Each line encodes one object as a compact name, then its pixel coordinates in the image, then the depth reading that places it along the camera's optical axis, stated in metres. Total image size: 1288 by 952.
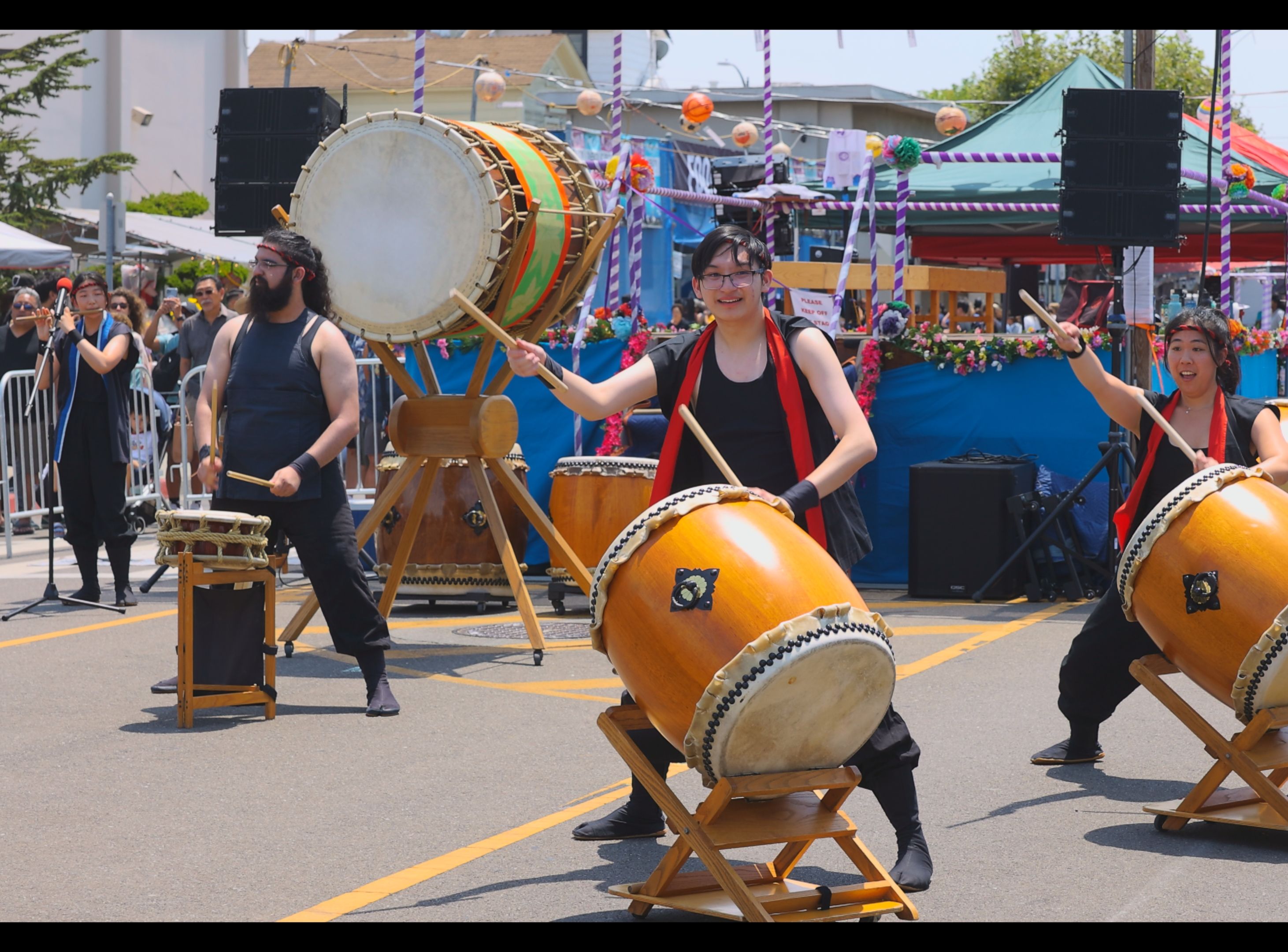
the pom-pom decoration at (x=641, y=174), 12.77
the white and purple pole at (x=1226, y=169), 11.91
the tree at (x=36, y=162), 29.33
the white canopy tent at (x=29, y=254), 18.56
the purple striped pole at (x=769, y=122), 12.48
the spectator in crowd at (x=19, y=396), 13.16
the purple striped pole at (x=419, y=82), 10.77
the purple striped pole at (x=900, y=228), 12.53
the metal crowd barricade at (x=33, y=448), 12.71
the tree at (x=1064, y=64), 46.25
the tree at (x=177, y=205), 35.25
